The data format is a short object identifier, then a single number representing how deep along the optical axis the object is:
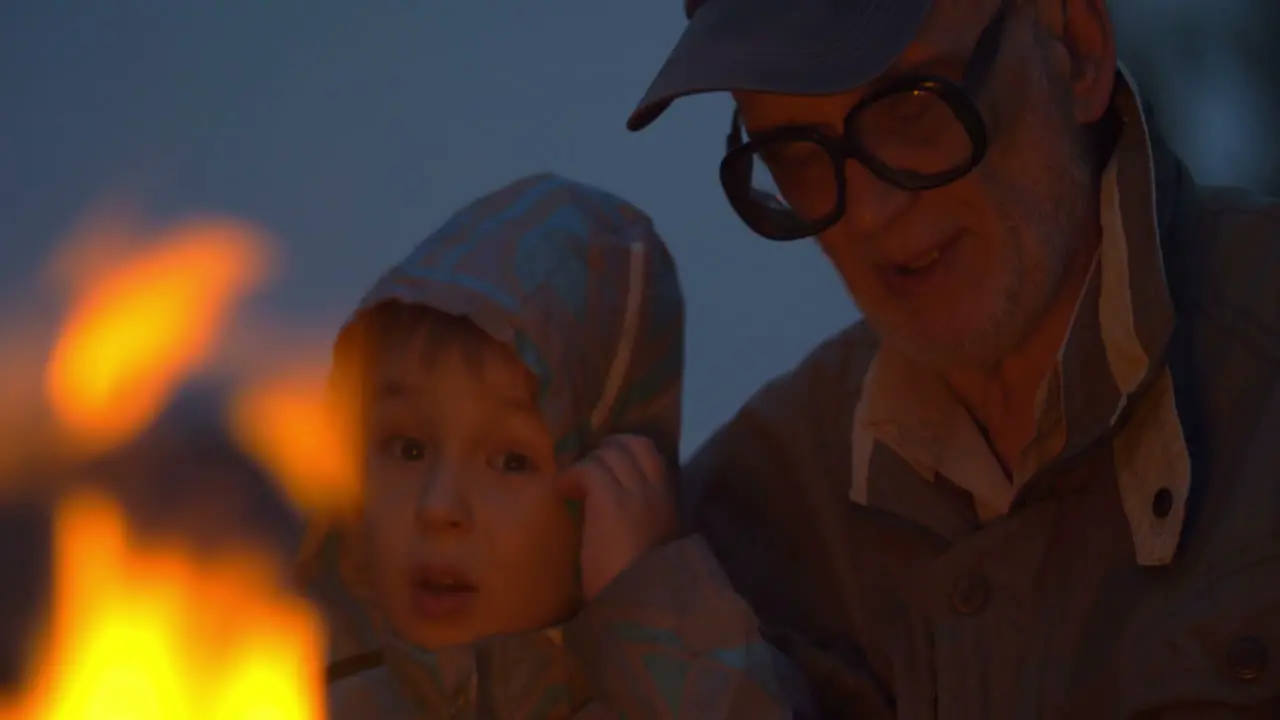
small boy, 1.89
